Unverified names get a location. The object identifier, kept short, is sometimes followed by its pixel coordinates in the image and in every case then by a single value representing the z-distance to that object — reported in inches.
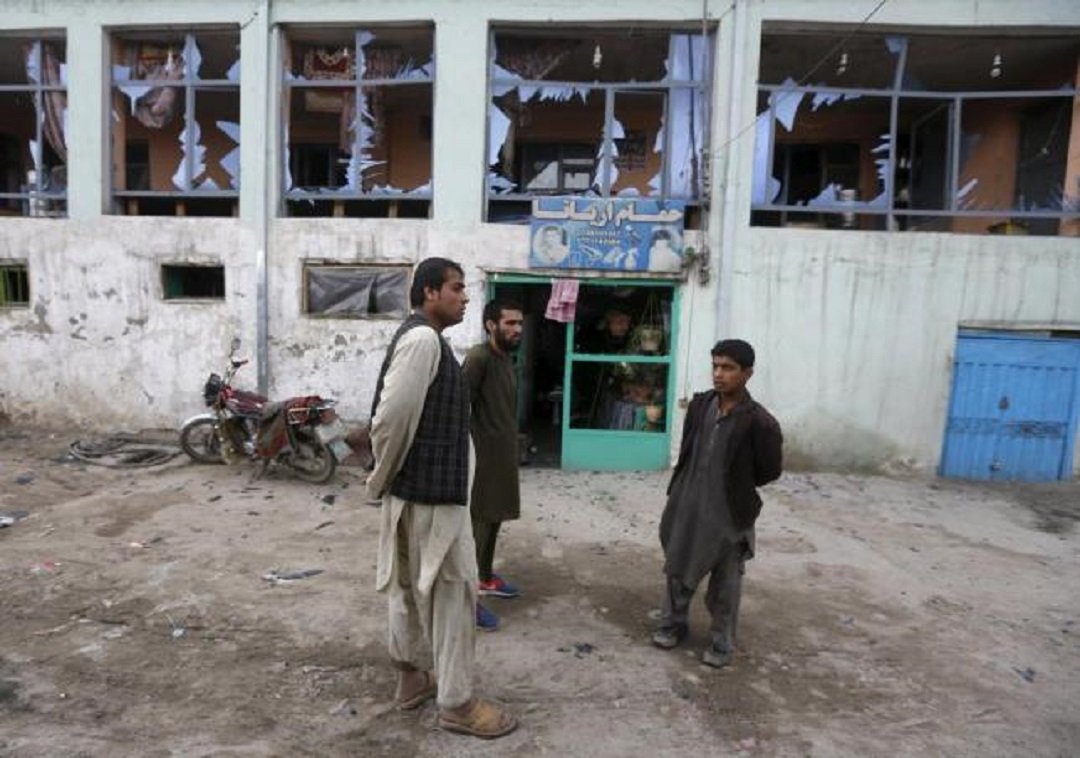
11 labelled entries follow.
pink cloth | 307.6
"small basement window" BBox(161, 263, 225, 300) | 339.9
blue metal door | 302.4
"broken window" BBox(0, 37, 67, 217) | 350.9
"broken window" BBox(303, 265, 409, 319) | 325.7
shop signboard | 306.5
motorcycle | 269.9
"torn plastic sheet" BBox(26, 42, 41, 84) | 350.3
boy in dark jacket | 127.5
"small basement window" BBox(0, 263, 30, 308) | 350.3
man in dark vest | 99.0
